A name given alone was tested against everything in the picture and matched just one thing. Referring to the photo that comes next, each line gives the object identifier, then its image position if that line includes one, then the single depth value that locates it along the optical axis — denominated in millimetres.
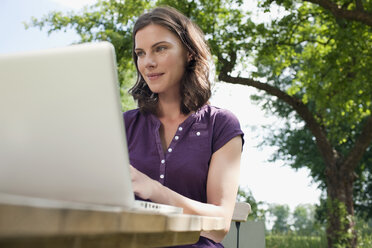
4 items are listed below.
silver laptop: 874
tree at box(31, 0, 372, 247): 9938
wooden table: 555
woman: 1978
